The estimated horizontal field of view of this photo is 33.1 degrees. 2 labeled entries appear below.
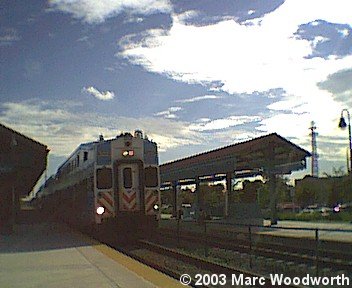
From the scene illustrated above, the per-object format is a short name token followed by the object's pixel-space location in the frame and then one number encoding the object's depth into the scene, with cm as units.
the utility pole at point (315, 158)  7150
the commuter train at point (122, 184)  2142
